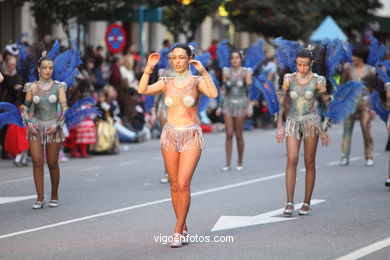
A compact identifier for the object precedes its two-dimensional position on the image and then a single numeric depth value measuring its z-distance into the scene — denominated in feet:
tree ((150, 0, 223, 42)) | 92.12
